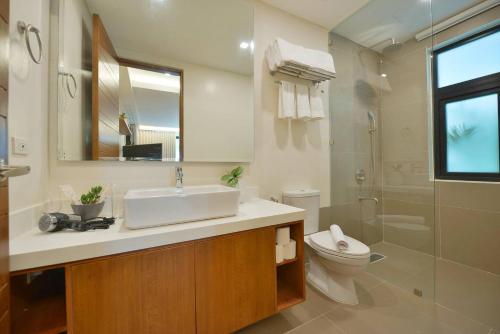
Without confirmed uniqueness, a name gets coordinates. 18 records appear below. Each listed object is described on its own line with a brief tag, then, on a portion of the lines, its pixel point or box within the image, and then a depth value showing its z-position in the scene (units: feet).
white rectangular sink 3.12
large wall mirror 4.00
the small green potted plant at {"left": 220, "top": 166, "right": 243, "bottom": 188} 5.13
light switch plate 2.83
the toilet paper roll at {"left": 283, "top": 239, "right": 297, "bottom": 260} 4.43
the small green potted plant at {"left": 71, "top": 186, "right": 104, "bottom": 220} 3.39
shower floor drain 6.84
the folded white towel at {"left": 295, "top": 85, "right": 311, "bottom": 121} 6.06
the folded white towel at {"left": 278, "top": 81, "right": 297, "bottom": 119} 5.93
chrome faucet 4.63
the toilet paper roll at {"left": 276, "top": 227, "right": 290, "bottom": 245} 4.35
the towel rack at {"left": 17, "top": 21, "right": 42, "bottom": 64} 2.88
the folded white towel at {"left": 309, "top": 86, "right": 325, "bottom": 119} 6.28
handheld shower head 7.55
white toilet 4.90
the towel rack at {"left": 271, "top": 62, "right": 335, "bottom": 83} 5.74
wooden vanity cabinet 2.68
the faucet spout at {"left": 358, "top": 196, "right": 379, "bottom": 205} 7.54
